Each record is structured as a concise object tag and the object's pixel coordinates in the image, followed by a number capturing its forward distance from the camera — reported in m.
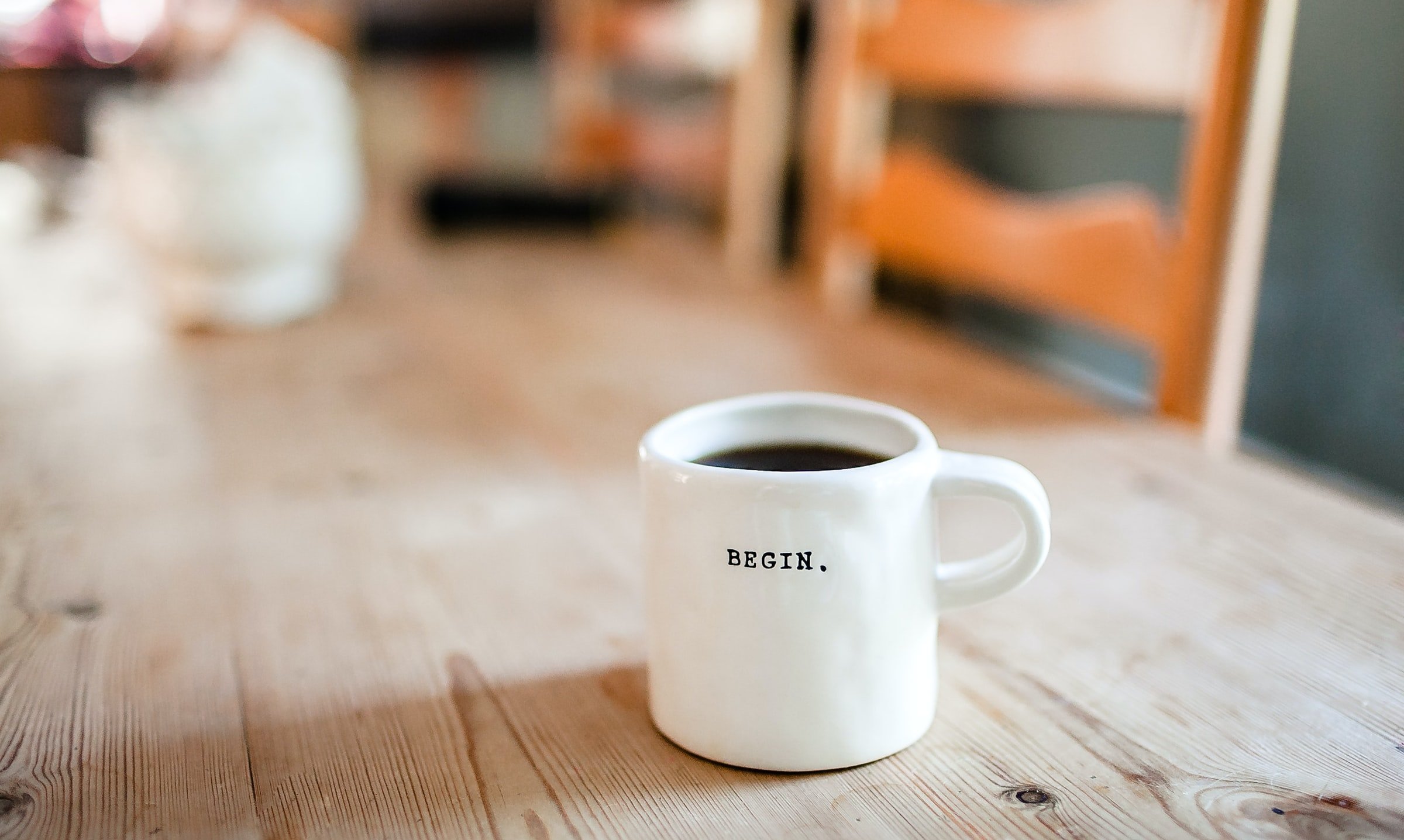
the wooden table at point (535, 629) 0.39
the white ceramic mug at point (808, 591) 0.38
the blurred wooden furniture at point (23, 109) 2.48
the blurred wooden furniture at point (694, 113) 1.40
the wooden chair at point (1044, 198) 0.77
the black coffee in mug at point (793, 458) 0.41
